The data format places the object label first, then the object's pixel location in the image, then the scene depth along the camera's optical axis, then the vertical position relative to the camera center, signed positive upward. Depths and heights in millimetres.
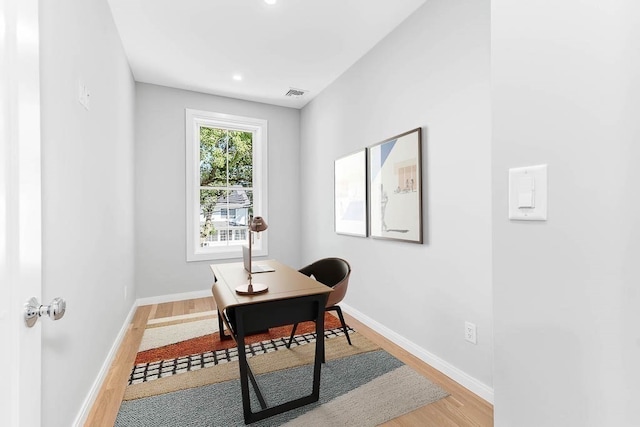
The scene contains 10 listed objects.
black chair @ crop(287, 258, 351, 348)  2498 -573
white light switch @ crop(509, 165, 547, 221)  725 +48
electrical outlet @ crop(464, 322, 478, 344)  2010 -804
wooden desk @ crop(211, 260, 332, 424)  1686 -578
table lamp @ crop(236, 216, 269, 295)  1810 -460
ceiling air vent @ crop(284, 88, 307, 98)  3993 +1603
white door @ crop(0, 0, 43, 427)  694 +0
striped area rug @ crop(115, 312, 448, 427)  1772 -1168
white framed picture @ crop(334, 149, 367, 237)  3135 +204
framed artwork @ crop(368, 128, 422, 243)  2449 +216
